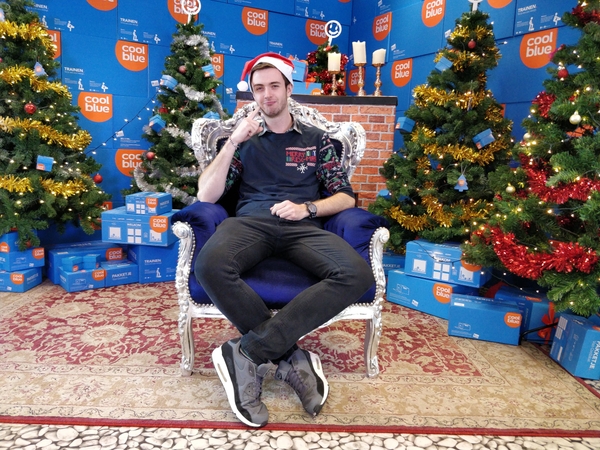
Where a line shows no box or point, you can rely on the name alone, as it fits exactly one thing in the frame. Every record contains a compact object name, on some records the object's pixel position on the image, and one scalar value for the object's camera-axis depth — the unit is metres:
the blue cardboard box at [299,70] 3.97
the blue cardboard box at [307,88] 4.05
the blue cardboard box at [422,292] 2.95
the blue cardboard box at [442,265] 2.86
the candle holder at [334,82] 3.93
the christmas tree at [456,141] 3.11
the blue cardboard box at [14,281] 3.18
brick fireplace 3.91
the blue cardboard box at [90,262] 3.33
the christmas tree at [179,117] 3.94
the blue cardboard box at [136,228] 3.33
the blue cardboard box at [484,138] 3.03
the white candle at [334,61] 3.88
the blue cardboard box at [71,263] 3.26
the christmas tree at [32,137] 3.12
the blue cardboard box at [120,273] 3.39
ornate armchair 1.92
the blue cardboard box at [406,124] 3.38
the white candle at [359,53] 3.70
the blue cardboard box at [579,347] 2.17
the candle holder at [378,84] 3.71
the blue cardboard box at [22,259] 3.20
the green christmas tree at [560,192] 2.17
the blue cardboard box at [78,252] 3.38
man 1.75
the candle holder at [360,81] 3.75
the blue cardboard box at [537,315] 2.60
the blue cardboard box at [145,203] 3.32
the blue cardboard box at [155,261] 3.44
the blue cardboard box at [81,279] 3.23
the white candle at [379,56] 3.67
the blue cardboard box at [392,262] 3.47
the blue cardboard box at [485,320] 2.55
